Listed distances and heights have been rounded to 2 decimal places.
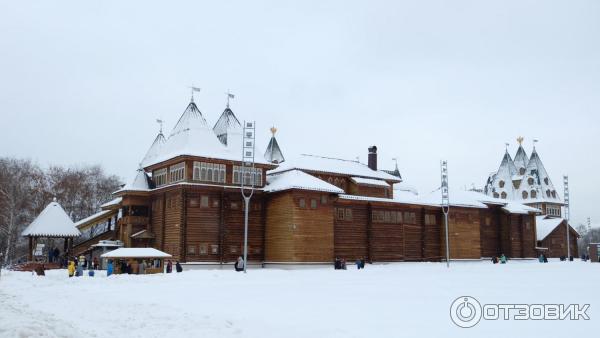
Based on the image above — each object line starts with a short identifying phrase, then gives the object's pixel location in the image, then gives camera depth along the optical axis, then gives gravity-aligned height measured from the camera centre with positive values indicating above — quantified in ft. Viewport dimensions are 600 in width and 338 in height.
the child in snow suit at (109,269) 106.22 -4.22
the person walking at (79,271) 107.65 -4.58
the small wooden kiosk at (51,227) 142.49 +4.63
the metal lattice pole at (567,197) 211.82 +18.61
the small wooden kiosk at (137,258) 110.32 -2.24
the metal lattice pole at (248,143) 132.36 +23.66
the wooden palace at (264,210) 138.10 +9.54
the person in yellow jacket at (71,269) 105.52 -4.14
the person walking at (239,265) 126.00 -3.93
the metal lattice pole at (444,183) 158.40 +17.68
